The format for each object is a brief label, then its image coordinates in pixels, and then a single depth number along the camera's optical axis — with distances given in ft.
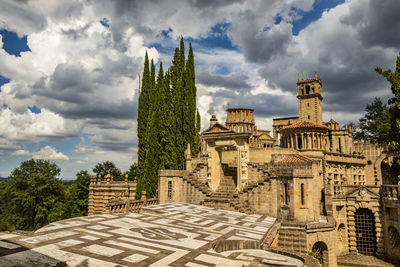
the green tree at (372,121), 182.22
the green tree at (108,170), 166.20
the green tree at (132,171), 173.94
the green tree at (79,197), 137.90
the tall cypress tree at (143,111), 122.33
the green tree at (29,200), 123.13
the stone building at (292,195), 69.10
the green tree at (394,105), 77.82
